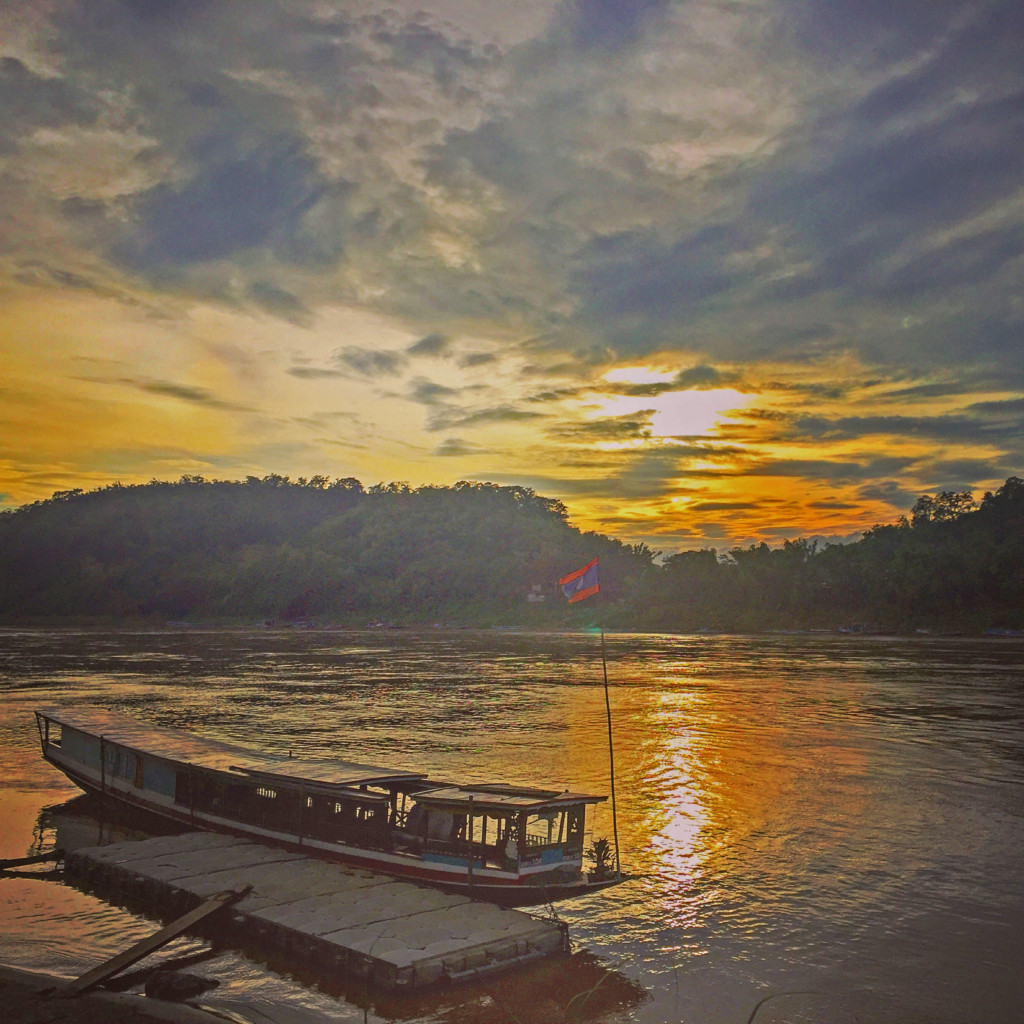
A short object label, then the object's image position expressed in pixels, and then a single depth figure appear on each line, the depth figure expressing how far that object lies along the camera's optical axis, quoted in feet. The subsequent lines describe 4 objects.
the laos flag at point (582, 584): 83.10
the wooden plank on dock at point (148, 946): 49.83
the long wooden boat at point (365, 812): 62.59
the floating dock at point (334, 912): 51.77
